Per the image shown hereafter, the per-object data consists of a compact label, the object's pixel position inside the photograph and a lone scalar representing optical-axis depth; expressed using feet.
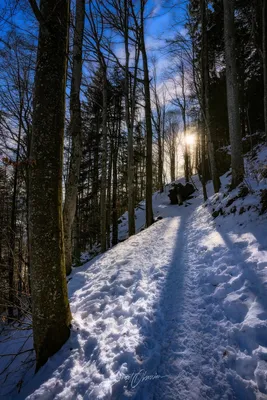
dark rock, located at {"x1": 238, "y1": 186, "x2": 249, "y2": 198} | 16.75
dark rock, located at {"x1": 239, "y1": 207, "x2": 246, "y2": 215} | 15.34
